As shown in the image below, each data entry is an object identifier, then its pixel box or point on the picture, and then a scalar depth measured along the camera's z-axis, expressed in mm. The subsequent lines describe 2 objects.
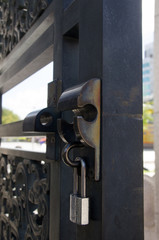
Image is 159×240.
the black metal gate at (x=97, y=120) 741
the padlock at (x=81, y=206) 726
